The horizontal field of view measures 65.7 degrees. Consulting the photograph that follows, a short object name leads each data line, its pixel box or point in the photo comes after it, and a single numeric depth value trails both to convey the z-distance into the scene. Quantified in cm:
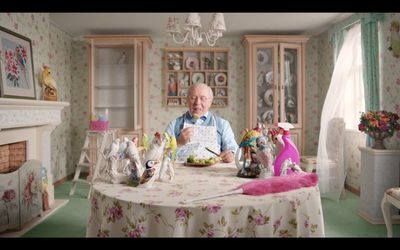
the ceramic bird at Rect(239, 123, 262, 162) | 149
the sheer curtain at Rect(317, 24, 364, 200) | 351
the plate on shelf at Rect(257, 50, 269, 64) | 450
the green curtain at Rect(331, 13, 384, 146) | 314
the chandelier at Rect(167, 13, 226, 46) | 241
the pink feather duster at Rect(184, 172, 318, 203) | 121
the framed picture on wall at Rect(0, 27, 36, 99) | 262
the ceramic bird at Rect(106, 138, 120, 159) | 139
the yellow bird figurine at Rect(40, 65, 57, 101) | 326
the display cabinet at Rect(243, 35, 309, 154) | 438
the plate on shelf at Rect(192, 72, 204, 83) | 470
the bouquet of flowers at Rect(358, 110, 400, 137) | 268
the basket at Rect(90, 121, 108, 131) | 392
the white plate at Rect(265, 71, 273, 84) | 451
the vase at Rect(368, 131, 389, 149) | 270
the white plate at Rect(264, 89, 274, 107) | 451
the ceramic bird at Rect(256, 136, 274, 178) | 143
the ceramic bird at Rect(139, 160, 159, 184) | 130
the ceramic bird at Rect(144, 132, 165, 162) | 134
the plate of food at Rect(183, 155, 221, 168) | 179
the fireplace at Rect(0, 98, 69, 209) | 242
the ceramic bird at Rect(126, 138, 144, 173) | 135
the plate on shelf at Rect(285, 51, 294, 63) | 446
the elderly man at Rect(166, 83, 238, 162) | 214
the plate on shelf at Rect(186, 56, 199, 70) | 470
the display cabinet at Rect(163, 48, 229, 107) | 468
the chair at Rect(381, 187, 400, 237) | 215
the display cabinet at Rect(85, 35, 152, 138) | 441
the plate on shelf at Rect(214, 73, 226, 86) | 471
